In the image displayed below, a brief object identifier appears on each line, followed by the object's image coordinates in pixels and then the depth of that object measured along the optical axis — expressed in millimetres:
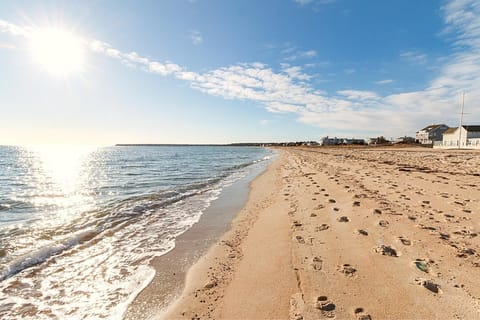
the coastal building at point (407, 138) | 129875
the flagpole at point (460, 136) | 55669
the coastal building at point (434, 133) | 92688
